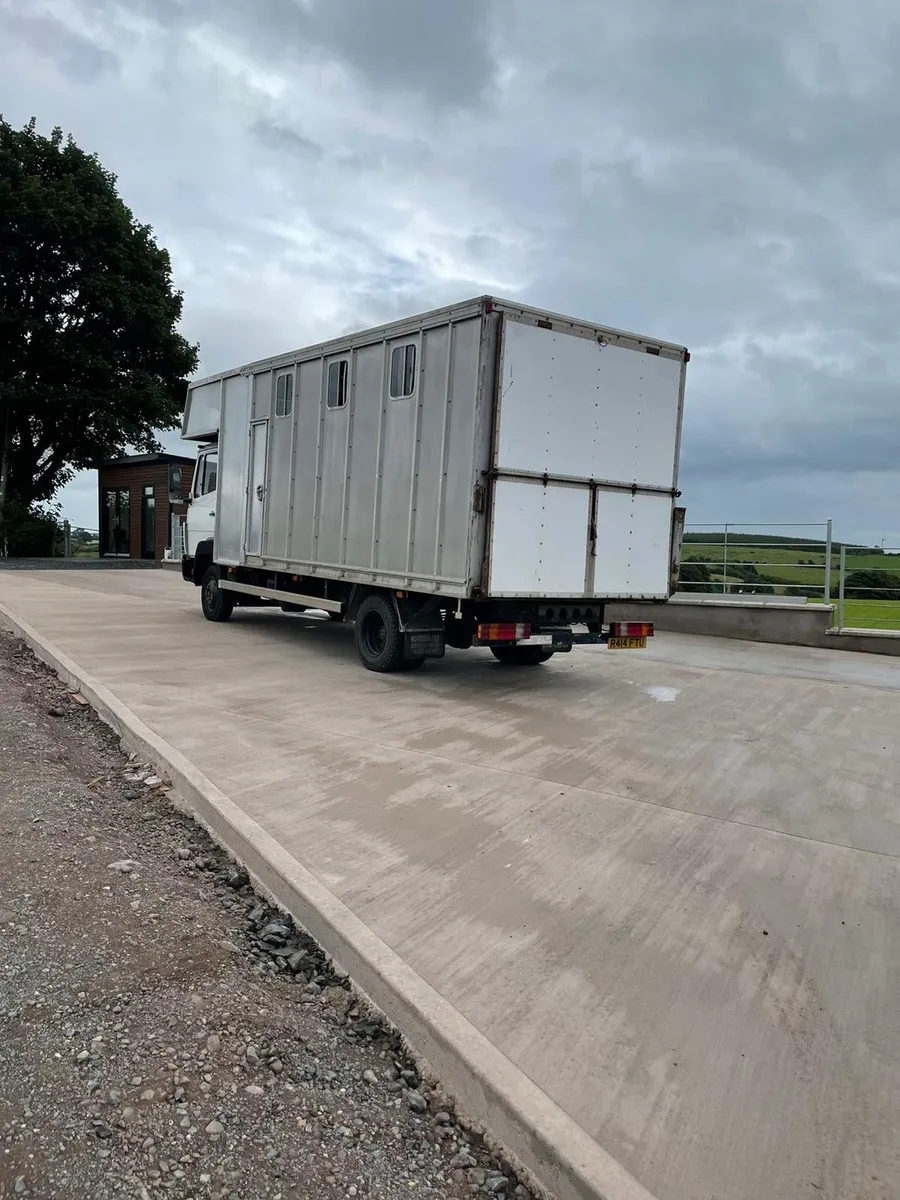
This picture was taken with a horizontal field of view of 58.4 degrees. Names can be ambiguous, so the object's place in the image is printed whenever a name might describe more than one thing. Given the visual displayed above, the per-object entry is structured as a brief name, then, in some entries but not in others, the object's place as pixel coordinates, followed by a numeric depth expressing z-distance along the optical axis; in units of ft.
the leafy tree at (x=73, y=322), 83.82
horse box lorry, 23.91
